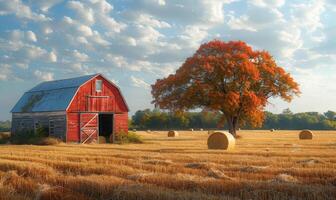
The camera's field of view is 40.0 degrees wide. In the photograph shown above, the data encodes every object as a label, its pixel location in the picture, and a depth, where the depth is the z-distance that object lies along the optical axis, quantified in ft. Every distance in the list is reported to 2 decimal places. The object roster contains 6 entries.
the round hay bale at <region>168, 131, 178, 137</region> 179.83
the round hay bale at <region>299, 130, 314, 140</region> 149.59
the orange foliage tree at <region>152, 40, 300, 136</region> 144.87
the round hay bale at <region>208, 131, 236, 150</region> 92.58
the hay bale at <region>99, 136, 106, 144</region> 128.36
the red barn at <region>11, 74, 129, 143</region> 121.70
